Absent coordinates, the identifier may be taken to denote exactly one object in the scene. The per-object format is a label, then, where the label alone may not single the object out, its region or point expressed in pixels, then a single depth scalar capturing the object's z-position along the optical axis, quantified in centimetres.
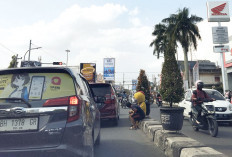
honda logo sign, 1734
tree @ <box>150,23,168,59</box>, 3156
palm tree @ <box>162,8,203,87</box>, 2697
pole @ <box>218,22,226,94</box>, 1656
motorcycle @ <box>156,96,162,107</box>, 2194
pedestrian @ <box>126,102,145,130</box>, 782
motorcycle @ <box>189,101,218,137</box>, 604
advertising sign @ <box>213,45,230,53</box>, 1645
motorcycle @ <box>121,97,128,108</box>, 2138
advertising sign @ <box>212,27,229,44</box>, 1667
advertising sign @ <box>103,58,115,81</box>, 3308
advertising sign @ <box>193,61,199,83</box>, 1883
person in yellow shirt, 845
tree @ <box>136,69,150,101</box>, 1418
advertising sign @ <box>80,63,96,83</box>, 3092
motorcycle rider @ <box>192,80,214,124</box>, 652
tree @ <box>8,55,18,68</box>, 3547
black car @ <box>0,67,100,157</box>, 228
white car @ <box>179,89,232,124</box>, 770
